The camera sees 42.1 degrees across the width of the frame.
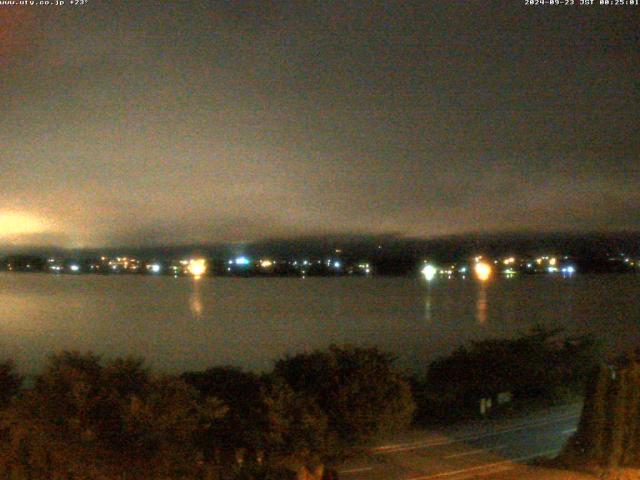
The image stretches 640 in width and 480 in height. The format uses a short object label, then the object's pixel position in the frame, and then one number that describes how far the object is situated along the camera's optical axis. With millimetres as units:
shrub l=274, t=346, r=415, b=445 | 10523
